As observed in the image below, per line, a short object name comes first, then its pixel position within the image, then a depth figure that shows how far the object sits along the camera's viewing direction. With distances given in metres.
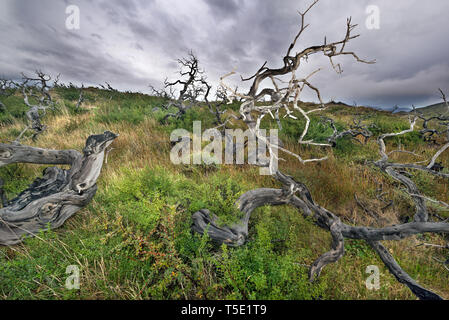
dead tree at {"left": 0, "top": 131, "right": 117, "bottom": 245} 2.38
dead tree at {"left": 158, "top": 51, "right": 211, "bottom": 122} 9.29
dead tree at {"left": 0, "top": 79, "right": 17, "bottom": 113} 12.92
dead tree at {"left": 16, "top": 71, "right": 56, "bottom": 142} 6.00
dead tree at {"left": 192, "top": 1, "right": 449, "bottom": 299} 1.91
